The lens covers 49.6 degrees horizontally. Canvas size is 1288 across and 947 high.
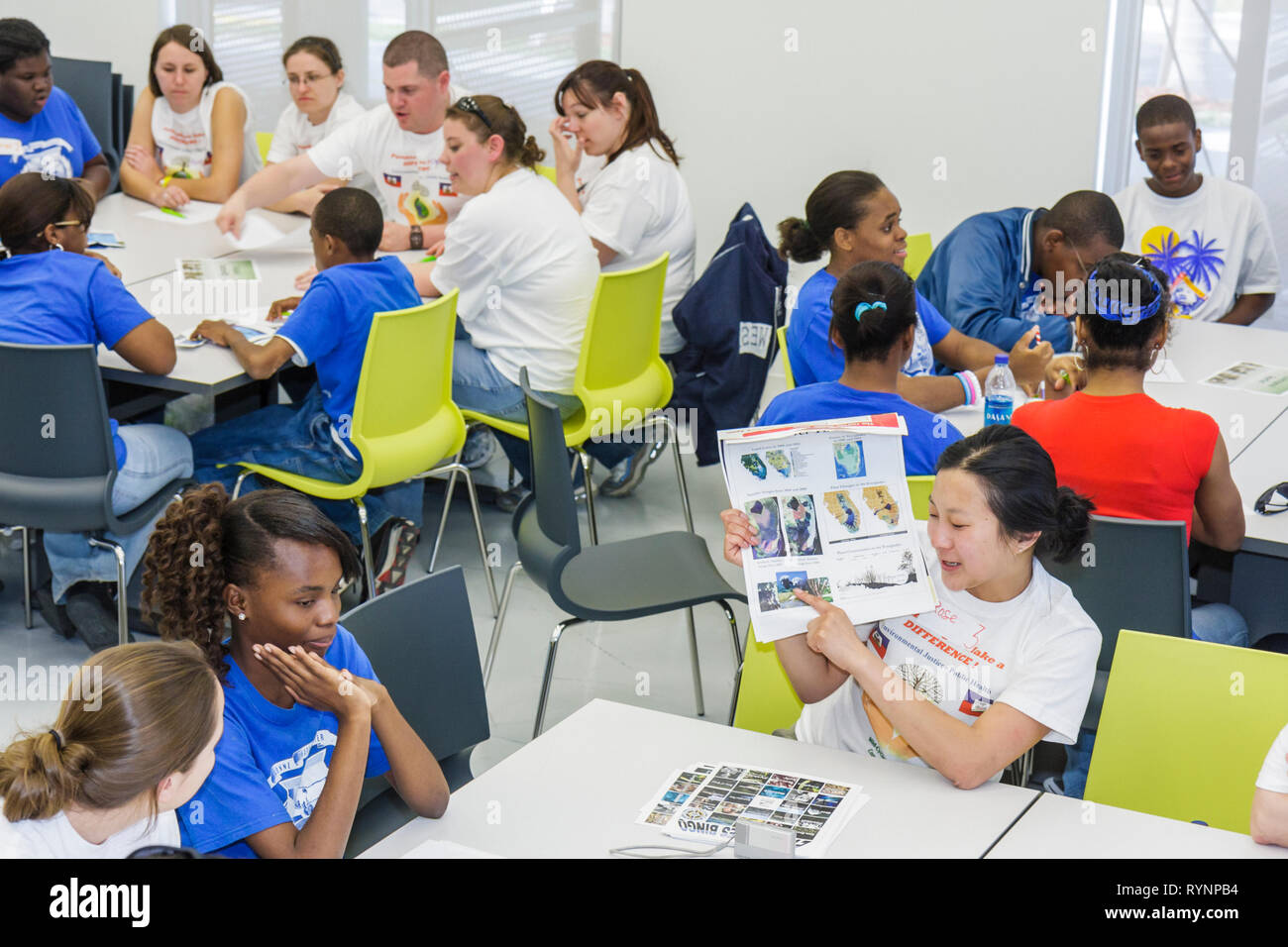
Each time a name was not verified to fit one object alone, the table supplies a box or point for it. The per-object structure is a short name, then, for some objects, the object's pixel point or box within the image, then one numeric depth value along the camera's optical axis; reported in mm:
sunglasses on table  3010
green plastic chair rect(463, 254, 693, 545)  4145
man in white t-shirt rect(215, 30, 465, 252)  5082
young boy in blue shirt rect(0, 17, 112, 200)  5055
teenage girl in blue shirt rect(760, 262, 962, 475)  2918
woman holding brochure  2043
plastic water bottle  3361
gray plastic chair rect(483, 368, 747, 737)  3176
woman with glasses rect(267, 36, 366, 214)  5660
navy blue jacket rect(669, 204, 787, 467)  4398
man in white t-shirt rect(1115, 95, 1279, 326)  4754
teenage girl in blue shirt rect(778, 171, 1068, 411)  3535
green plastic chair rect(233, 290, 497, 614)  3686
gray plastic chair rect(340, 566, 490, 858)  2229
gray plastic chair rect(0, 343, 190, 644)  3328
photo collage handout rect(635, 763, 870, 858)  1894
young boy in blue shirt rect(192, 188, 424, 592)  3809
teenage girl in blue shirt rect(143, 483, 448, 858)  1911
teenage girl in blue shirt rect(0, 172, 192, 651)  3592
